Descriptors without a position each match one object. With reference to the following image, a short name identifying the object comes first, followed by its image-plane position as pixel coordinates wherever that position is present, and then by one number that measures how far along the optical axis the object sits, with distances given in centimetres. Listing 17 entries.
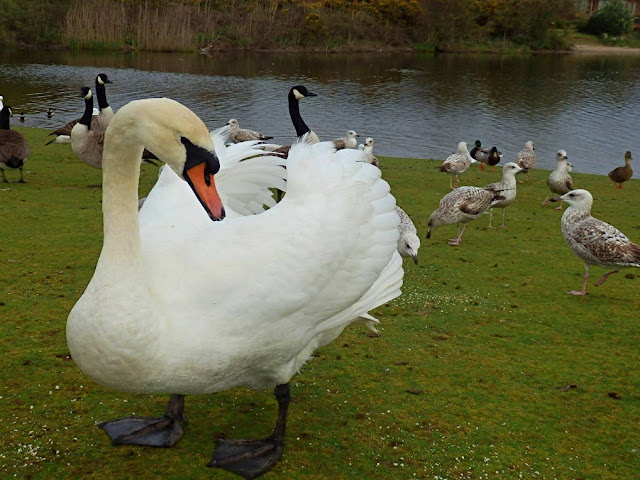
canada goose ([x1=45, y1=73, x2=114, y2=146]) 1260
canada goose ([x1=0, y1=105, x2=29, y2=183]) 1075
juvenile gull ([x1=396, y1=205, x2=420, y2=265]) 796
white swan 317
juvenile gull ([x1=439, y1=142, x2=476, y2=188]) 1435
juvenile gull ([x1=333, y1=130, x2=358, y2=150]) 1651
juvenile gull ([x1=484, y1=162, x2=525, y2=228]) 1097
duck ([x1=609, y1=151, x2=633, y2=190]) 1513
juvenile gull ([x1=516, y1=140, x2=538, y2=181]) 1605
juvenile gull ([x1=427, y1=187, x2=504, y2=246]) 979
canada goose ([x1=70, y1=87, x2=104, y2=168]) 1172
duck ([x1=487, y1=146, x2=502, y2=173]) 1716
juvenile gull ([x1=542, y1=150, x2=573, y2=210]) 1318
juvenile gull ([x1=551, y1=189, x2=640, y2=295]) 749
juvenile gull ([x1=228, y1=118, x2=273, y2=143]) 1619
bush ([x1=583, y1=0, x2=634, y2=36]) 6862
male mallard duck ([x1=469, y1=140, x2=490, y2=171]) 1741
